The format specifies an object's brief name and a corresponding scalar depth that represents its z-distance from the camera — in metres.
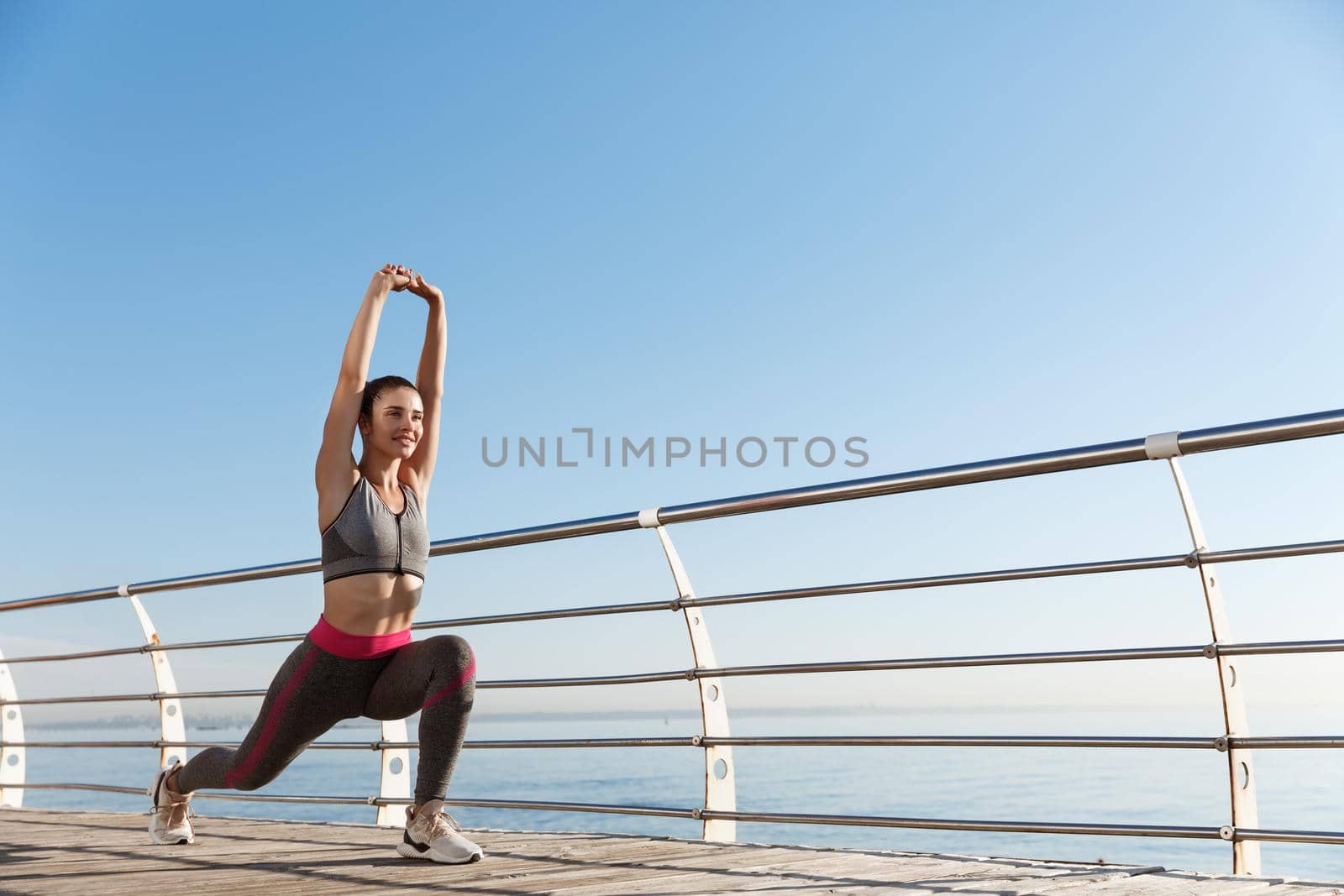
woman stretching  2.67
